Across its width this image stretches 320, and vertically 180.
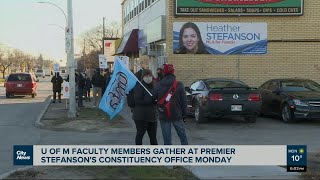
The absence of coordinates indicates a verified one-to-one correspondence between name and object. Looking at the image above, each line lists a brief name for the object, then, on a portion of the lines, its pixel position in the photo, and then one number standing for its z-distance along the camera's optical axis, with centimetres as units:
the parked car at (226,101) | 1562
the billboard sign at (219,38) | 2172
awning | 3036
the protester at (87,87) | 2759
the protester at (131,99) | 959
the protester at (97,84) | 2248
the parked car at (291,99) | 1577
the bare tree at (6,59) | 11535
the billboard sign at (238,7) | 2153
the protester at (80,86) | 2305
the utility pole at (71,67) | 1834
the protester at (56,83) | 2588
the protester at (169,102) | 913
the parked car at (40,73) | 10901
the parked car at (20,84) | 3294
